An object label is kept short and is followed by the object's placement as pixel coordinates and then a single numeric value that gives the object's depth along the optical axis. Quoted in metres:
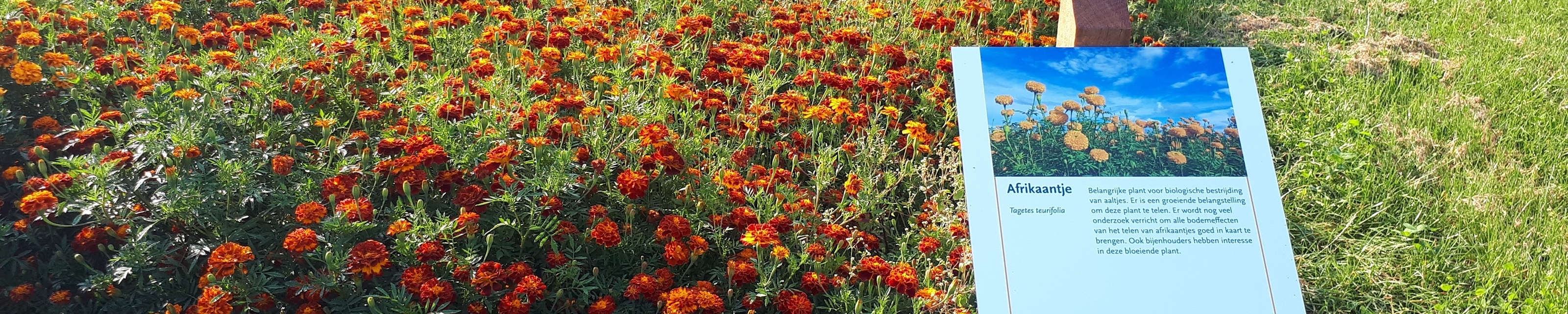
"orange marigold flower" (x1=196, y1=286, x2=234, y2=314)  2.10
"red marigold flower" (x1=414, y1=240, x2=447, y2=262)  2.22
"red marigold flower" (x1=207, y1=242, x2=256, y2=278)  2.08
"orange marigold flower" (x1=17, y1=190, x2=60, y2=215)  2.21
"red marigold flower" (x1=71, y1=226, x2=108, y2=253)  2.26
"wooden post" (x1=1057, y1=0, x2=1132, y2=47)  2.60
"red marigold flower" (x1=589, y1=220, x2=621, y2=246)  2.44
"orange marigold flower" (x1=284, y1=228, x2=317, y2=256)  2.14
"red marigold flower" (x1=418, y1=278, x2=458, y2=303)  2.15
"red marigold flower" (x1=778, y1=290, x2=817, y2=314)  2.41
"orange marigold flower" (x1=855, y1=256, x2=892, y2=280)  2.51
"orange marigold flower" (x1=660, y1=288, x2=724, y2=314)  2.30
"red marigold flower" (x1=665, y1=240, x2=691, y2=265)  2.46
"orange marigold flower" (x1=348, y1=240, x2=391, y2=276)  2.16
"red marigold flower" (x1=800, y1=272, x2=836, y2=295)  2.54
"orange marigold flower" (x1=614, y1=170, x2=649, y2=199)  2.52
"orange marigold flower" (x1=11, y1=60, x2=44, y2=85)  2.65
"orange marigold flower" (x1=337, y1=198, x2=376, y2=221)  2.22
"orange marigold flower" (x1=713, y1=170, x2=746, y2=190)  2.75
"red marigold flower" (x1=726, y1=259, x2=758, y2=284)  2.49
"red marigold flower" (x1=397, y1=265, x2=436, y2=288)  2.20
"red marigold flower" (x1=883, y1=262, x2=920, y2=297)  2.47
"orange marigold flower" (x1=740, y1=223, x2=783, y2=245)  2.49
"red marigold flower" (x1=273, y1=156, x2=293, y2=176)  2.33
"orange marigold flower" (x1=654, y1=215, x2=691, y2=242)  2.53
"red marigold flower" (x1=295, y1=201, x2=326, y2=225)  2.21
